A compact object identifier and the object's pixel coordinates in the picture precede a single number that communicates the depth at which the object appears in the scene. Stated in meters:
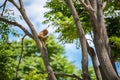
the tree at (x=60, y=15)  16.23
